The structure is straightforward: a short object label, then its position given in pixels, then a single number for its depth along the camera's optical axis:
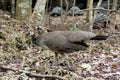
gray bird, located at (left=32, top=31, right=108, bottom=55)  5.65
